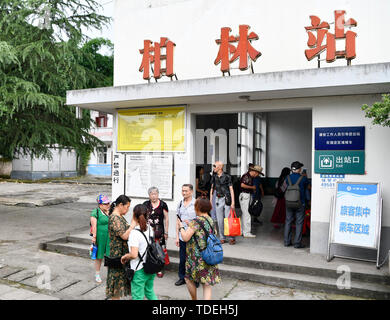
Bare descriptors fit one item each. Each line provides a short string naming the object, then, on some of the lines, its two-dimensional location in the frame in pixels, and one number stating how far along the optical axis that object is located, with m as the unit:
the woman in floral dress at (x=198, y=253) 4.27
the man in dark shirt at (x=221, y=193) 7.21
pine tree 9.31
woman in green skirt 5.38
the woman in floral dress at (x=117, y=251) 4.25
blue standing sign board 5.93
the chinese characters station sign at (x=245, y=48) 6.27
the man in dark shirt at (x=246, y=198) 7.98
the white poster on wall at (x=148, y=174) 8.12
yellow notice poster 8.02
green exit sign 6.47
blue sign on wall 6.46
